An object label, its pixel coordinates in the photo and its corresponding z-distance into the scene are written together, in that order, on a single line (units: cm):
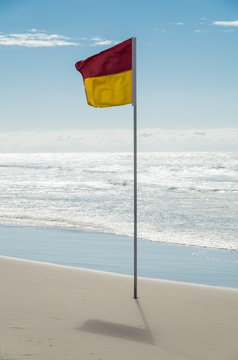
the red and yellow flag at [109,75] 686
